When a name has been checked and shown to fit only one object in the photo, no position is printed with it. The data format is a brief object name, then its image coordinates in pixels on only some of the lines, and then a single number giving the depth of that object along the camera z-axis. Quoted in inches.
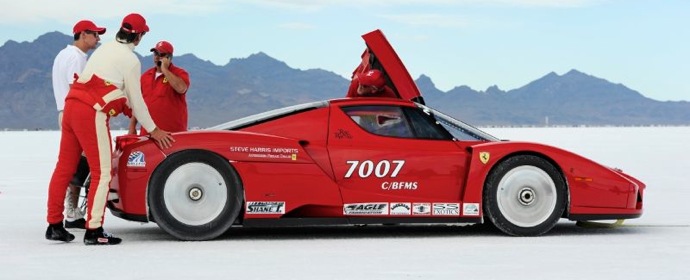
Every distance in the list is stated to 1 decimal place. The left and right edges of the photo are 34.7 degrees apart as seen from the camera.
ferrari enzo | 358.6
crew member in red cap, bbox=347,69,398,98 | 403.5
